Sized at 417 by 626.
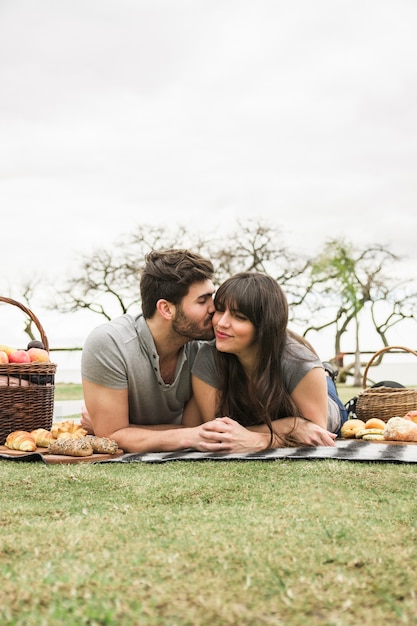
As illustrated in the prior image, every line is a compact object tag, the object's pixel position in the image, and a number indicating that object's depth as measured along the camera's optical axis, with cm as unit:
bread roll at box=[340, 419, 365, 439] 523
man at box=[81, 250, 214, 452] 414
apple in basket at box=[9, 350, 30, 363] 513
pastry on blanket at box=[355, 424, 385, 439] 519
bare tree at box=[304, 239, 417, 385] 2453
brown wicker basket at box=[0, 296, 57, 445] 496
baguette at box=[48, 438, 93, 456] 408
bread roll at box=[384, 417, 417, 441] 493
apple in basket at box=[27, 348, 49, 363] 531
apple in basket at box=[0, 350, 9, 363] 503
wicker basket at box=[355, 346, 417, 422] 606
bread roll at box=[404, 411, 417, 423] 538
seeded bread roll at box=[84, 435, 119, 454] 411
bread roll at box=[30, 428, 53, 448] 464
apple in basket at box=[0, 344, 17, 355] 526
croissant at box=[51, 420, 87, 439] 465
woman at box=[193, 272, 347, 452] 402
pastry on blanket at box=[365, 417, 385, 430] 533
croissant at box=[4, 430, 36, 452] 449
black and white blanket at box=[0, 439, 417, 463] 387
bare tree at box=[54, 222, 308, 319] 2297
